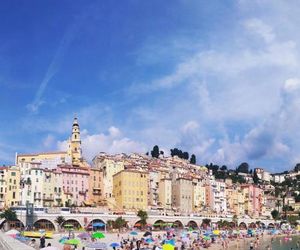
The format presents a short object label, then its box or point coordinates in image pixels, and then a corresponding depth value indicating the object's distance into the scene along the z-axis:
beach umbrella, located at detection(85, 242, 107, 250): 25.95
